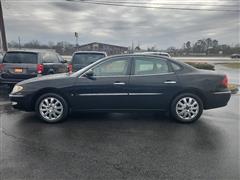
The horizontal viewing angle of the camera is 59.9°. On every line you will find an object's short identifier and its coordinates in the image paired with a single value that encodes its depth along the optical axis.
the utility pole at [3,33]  16.08
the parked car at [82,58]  8.22
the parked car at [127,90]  4.71
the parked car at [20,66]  7.71
